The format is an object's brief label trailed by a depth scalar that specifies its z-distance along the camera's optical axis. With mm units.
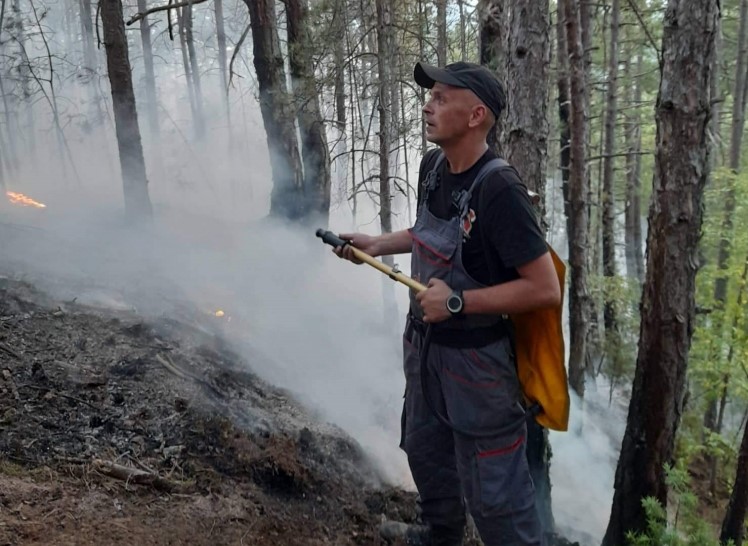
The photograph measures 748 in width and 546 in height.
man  2438
